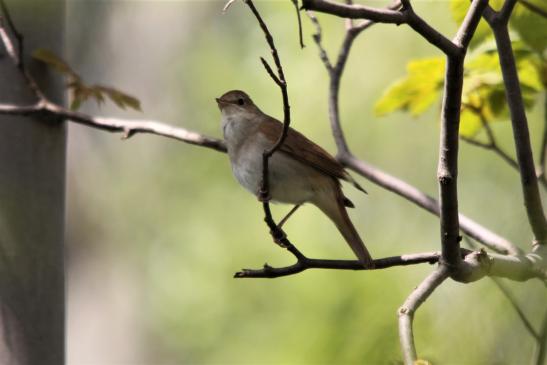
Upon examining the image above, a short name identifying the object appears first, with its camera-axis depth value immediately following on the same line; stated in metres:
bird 7.25
